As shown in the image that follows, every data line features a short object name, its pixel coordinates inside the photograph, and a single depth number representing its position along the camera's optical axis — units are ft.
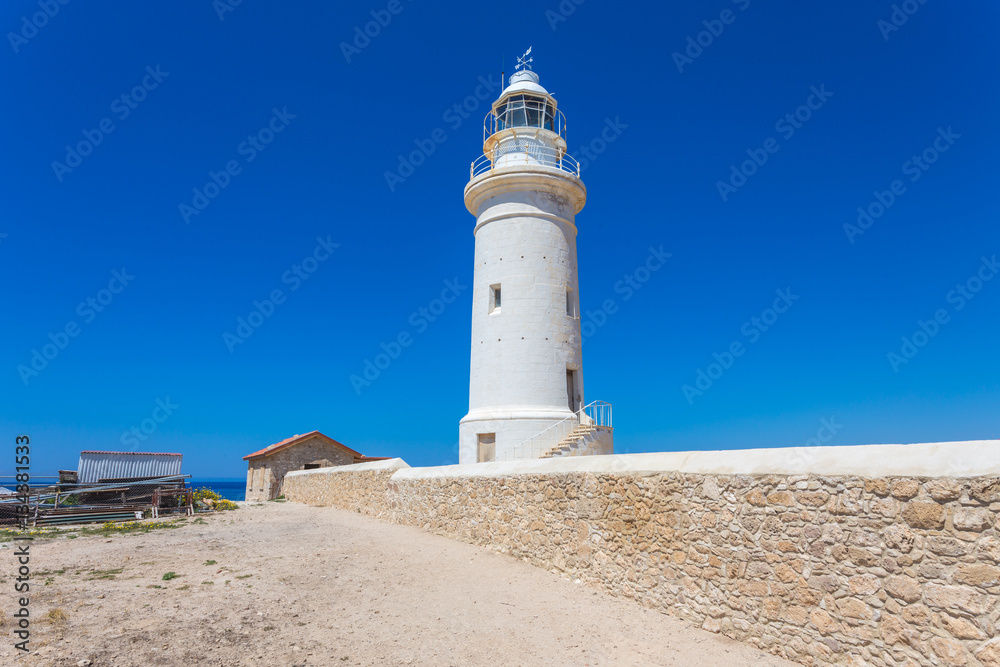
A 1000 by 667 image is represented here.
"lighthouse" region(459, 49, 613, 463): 52.37
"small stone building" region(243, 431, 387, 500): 82.02
